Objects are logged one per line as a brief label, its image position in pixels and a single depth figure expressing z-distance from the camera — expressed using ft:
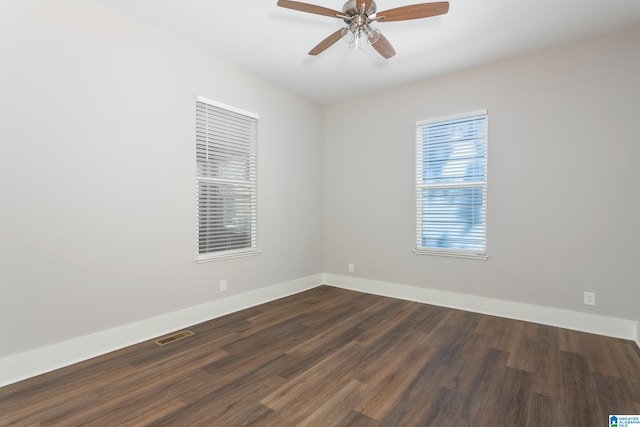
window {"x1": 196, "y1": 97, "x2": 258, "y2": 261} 10.83
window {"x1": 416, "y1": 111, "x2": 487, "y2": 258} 11.79
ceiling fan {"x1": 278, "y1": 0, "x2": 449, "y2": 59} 6.89
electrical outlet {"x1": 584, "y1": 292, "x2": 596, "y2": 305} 9.82
